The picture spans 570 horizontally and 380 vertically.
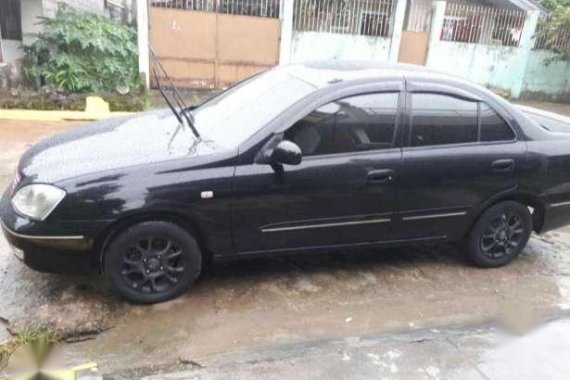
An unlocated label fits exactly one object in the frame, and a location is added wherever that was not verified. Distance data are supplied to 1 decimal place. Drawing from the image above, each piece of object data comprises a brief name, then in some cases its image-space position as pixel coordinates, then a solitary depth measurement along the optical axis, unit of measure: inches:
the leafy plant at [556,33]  512.1
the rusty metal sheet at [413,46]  510.9
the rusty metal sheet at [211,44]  437.1
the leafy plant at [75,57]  363.6
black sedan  122.6
